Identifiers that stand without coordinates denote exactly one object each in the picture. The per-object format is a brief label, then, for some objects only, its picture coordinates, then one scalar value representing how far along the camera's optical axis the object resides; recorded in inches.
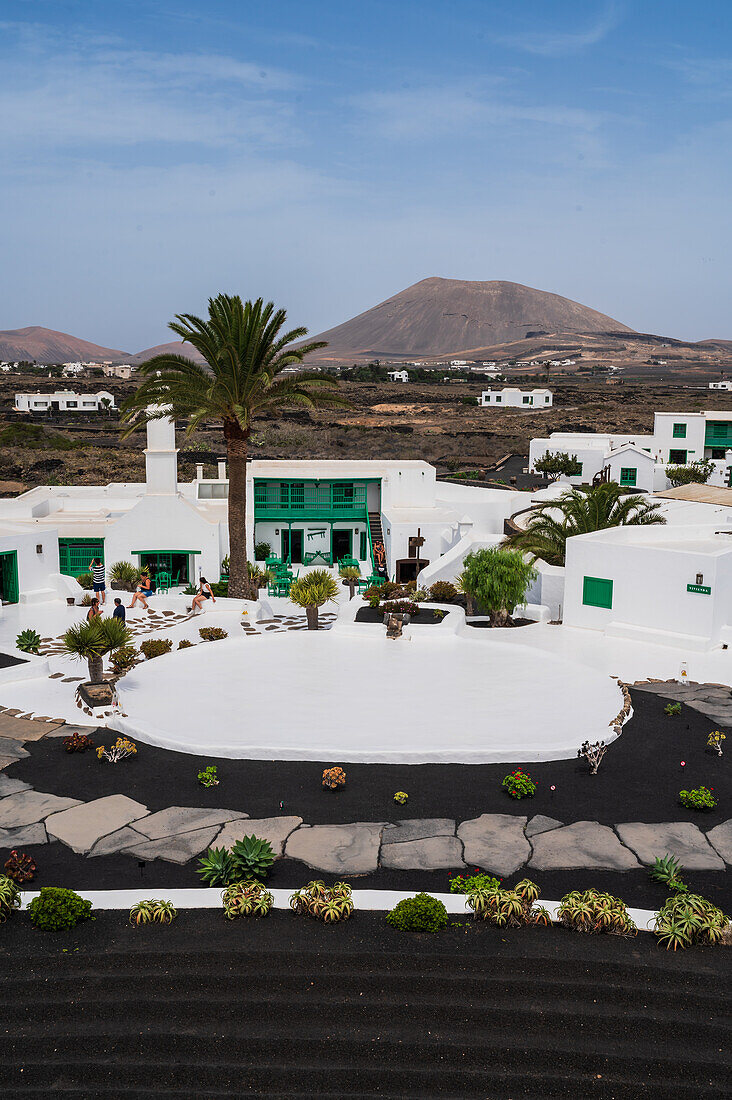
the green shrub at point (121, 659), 743.1
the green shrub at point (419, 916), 372.2
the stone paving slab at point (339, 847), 431.8
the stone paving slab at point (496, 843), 433.1
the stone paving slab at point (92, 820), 462.6
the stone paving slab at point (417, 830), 462.0
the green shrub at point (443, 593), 1136.8
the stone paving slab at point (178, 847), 441.7
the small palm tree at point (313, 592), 949.8
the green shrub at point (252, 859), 417.7
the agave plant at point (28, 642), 857.5
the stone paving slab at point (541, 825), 470.2
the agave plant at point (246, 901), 385.4
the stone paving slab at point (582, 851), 432.1
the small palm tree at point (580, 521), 1130.0
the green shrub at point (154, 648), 842.2
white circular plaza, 583.5
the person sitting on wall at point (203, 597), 1043.7
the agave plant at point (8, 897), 382.3
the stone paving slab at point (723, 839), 448.8
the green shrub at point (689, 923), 362.9
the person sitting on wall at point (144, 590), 1082.1
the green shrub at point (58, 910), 369.4
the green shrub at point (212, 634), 939.3
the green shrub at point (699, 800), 500.7
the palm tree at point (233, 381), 1079.0
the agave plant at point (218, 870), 414.0
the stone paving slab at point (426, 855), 432.1
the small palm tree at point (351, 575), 1198.3
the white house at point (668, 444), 2148.1
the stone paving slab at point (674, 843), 438.0
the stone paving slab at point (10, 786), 527.5
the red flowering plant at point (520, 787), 514.9
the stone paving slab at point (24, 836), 461.1
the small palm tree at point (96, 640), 705.0
